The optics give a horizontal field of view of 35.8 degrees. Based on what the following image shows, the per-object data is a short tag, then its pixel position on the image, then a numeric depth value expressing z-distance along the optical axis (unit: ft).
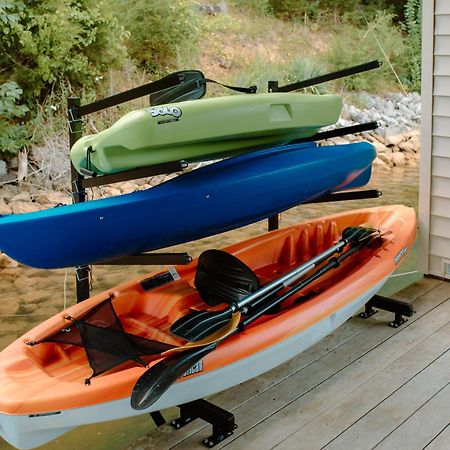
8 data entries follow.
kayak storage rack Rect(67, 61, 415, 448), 6.03
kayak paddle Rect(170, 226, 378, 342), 6.15
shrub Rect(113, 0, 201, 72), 22.63
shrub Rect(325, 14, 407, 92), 27.66
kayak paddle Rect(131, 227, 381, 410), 5.29
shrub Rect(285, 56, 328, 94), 25.41
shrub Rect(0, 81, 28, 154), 16.45
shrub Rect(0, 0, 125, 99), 18.35
